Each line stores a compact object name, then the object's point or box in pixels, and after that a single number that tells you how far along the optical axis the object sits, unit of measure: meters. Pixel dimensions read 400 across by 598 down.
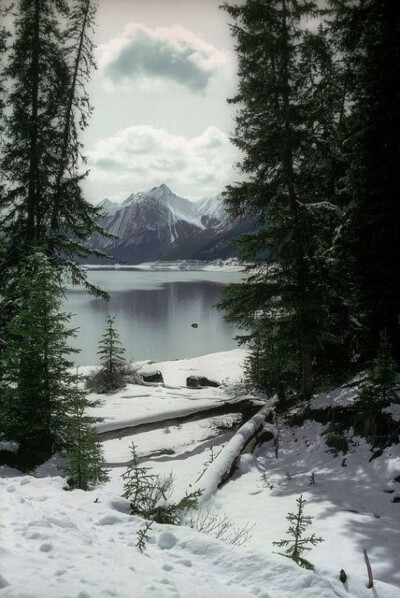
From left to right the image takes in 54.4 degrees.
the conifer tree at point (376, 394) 8.08
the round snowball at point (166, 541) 4.64
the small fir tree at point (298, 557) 4.50
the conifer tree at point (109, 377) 18.73
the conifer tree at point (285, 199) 10.84
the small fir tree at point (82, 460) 7.57
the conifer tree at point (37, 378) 9.29
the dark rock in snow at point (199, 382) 22.24
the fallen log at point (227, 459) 7.73
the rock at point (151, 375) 21.64
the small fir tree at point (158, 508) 5.66
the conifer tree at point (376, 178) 9.16
